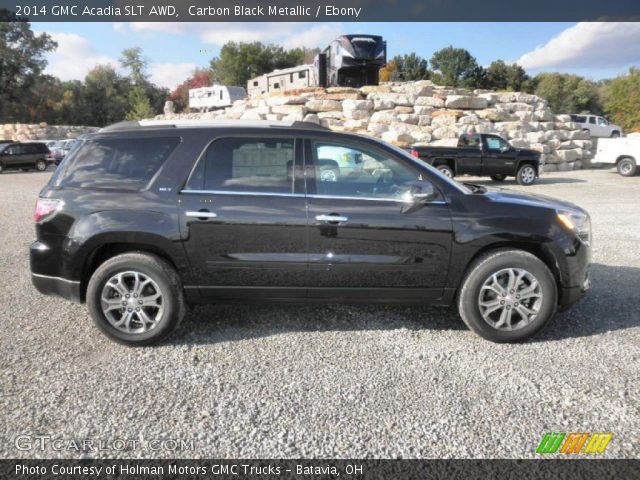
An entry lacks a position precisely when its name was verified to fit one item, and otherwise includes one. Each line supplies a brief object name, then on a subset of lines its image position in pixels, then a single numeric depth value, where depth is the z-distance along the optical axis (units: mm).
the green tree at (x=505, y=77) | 65562
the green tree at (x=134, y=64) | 81062
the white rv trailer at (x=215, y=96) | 43812
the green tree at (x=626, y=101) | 40938
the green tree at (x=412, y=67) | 63094
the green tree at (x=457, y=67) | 66125
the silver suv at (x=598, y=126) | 31062
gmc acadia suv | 3844
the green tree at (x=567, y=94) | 65688
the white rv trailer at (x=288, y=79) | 29270
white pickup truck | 18797
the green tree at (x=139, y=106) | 49688
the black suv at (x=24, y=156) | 25017
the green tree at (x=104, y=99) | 67688
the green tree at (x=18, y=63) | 55803
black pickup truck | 16219
